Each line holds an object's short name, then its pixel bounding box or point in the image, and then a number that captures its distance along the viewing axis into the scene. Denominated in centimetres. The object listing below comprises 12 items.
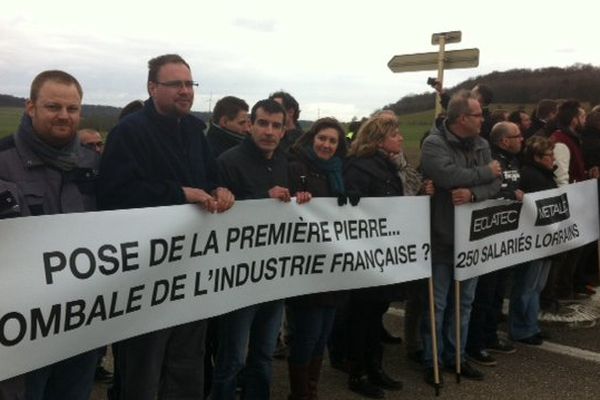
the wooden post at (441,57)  758
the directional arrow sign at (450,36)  749
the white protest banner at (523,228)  461
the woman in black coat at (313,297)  392
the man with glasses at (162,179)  303
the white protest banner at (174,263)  255
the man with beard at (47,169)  257
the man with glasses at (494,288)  502
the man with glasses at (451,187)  446
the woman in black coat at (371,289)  434
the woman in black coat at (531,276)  544
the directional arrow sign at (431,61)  749
